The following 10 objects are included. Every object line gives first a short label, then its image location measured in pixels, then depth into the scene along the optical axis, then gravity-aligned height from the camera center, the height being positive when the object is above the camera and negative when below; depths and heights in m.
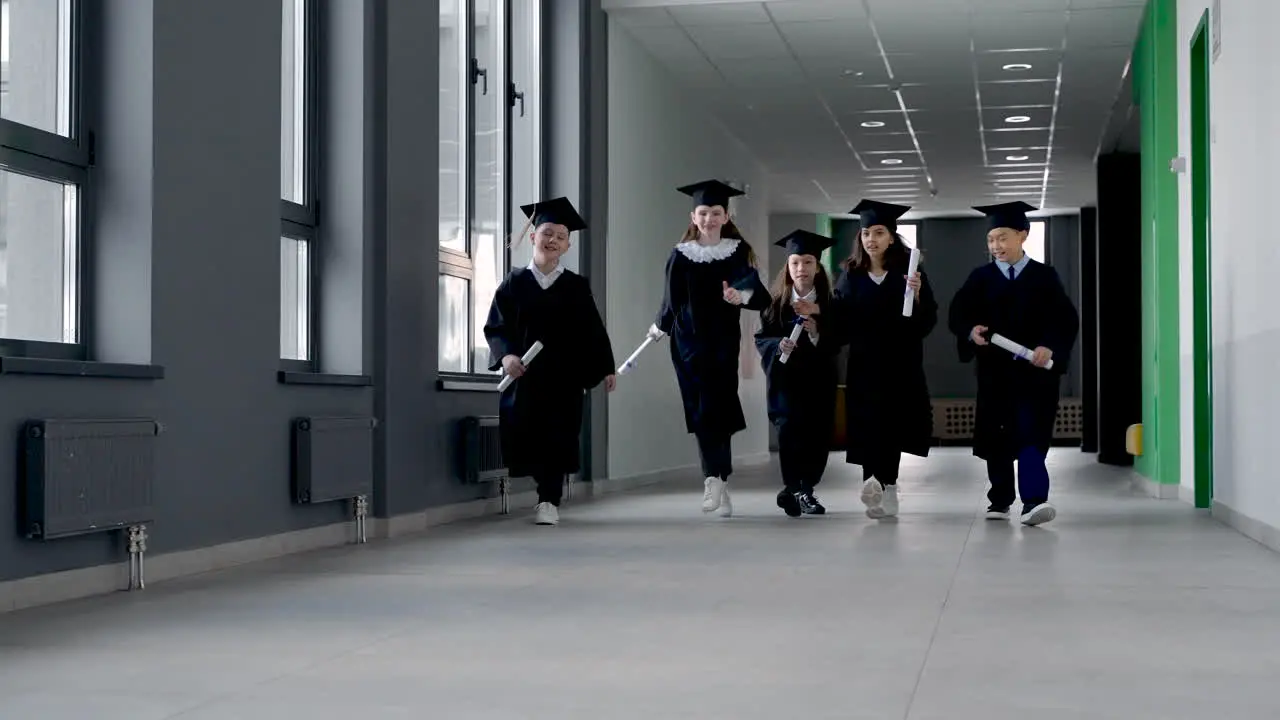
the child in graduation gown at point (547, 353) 6.93 +0.15
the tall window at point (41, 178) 4.33 +0.61
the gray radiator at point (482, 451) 7.26 -0.30
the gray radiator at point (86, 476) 4.04 -0.24
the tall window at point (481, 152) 7.80 +1.28
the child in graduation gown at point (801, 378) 7.21 +0.04
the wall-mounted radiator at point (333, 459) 5.61 -0.27
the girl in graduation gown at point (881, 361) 6.97 +0.11
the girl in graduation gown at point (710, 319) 7.27 +0.32
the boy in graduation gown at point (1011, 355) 6.65 +0.15
